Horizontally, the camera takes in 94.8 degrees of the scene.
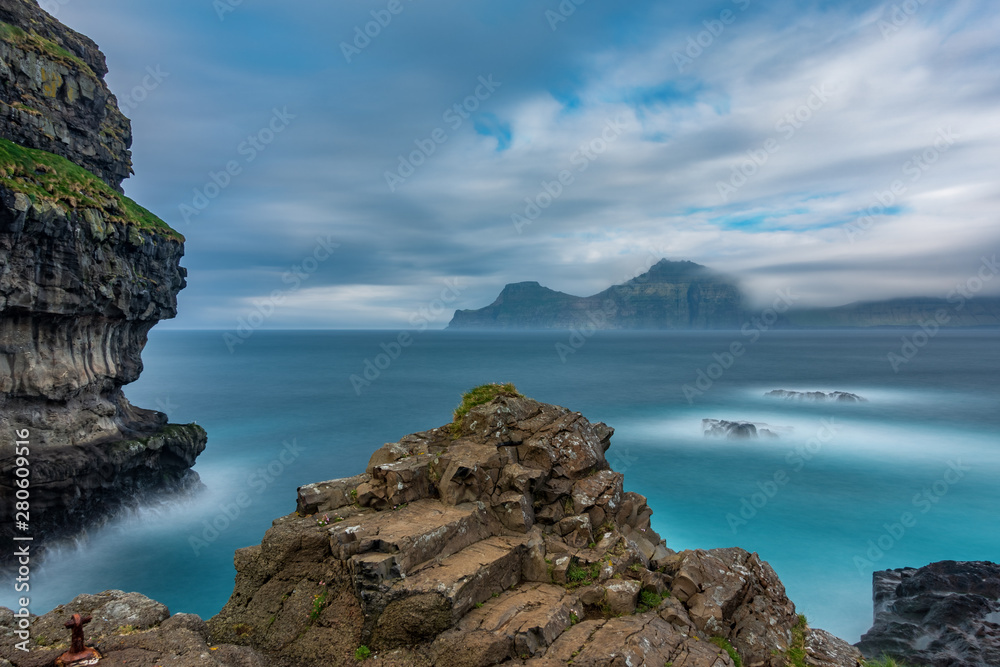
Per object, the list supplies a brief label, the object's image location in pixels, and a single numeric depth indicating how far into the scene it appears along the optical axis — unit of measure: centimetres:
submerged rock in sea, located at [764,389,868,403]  9844
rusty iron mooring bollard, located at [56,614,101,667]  1011
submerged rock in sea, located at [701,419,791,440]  7075
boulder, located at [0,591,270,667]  1063
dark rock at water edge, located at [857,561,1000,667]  2129
